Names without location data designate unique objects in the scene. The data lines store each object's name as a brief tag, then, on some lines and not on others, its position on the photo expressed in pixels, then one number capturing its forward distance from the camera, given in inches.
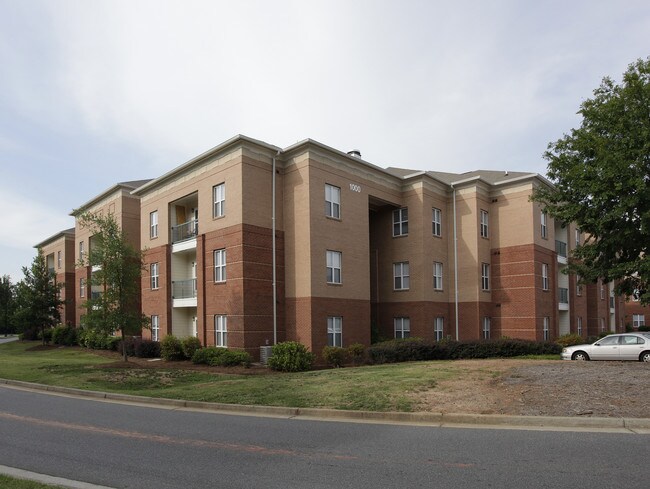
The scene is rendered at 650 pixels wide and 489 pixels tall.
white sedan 791.1
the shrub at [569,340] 1183.2
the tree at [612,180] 714.8
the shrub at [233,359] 856.3
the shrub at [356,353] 931.3
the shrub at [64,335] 1517.0
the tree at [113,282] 869.2
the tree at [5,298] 2992.4
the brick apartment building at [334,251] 938.7
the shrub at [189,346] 968.9
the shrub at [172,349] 986.7
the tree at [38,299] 1579.7
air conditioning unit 898.1
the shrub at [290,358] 815.1
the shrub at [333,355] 886.4
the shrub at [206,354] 888.3
